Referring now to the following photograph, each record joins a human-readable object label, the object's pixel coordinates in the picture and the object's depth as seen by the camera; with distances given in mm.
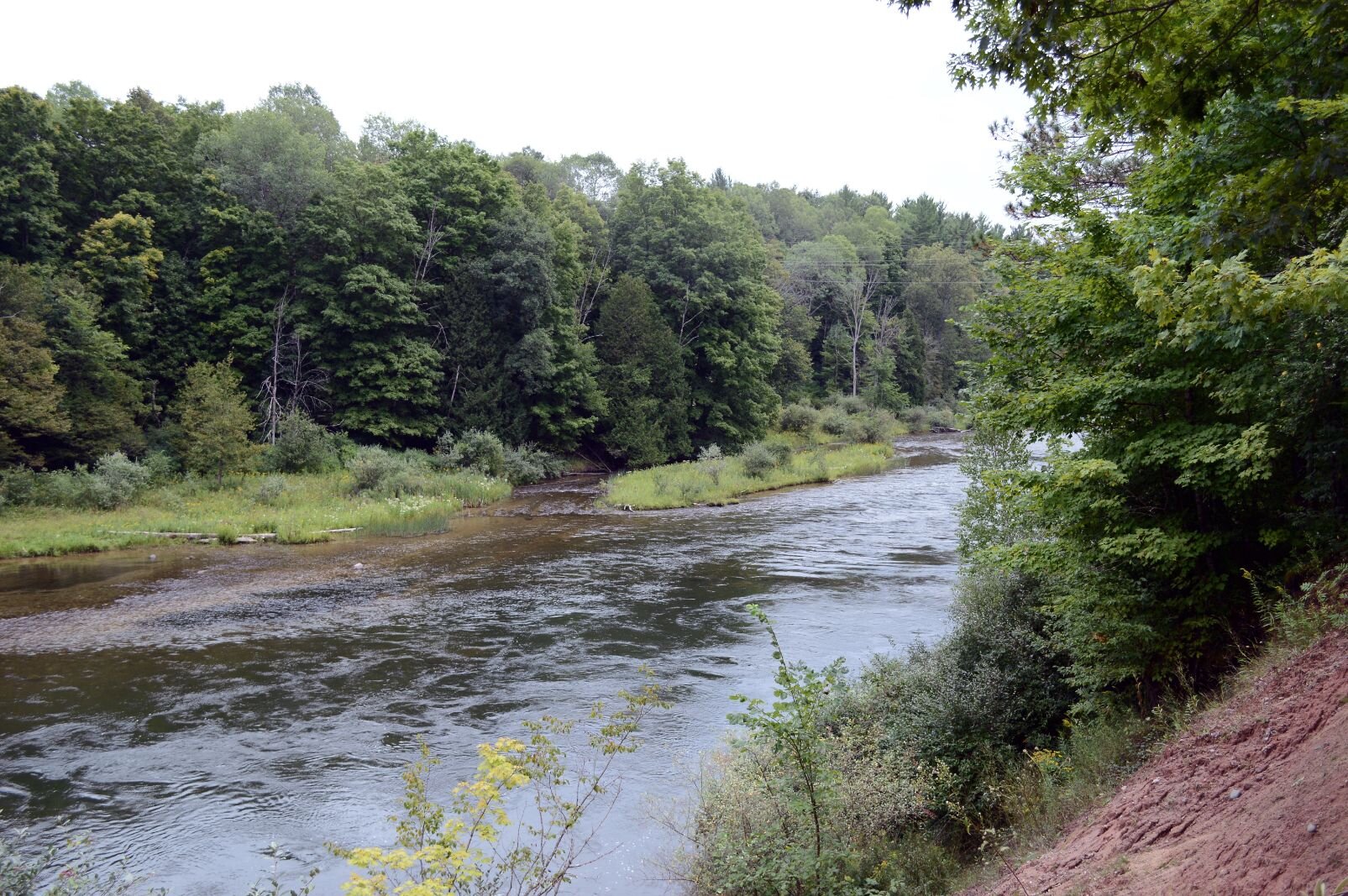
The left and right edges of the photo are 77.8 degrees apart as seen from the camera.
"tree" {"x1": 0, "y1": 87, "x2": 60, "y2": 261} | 29750
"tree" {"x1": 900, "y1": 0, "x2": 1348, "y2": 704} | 5426
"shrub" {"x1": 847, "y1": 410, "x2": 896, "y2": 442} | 52094
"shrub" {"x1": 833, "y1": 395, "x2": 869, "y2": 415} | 61031
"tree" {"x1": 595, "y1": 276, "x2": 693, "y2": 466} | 42969
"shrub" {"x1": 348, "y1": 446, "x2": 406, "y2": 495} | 29453
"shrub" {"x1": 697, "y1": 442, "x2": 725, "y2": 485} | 35375
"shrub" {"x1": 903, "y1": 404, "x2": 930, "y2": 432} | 65062
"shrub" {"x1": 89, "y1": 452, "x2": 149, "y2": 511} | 25328
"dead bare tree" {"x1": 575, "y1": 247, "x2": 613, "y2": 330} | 48094
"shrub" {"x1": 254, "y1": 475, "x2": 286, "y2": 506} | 27312
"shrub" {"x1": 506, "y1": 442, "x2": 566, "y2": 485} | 36000
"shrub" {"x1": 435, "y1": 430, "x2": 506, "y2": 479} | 34688
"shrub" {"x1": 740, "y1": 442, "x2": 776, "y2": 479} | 37062
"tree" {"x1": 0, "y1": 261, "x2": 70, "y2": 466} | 25047
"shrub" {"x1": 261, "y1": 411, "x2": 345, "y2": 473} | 31188
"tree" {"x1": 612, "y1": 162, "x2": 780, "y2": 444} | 49031
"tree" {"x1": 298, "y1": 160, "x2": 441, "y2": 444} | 36250
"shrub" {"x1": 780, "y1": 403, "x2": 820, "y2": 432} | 55062
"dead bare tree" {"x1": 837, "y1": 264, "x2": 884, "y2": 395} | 70250
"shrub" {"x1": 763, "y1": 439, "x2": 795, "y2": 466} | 38781
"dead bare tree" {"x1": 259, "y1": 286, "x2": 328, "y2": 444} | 35125
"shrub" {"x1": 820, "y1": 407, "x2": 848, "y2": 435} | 55969
